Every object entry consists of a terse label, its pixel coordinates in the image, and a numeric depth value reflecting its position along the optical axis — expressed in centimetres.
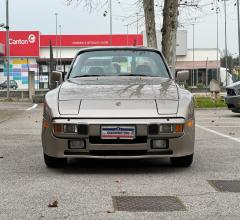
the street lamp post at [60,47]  6619
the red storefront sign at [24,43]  6266
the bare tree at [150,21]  2439
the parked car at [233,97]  1687
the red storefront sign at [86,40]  6506
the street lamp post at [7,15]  3462
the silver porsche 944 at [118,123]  648
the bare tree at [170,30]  2389
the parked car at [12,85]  5881
